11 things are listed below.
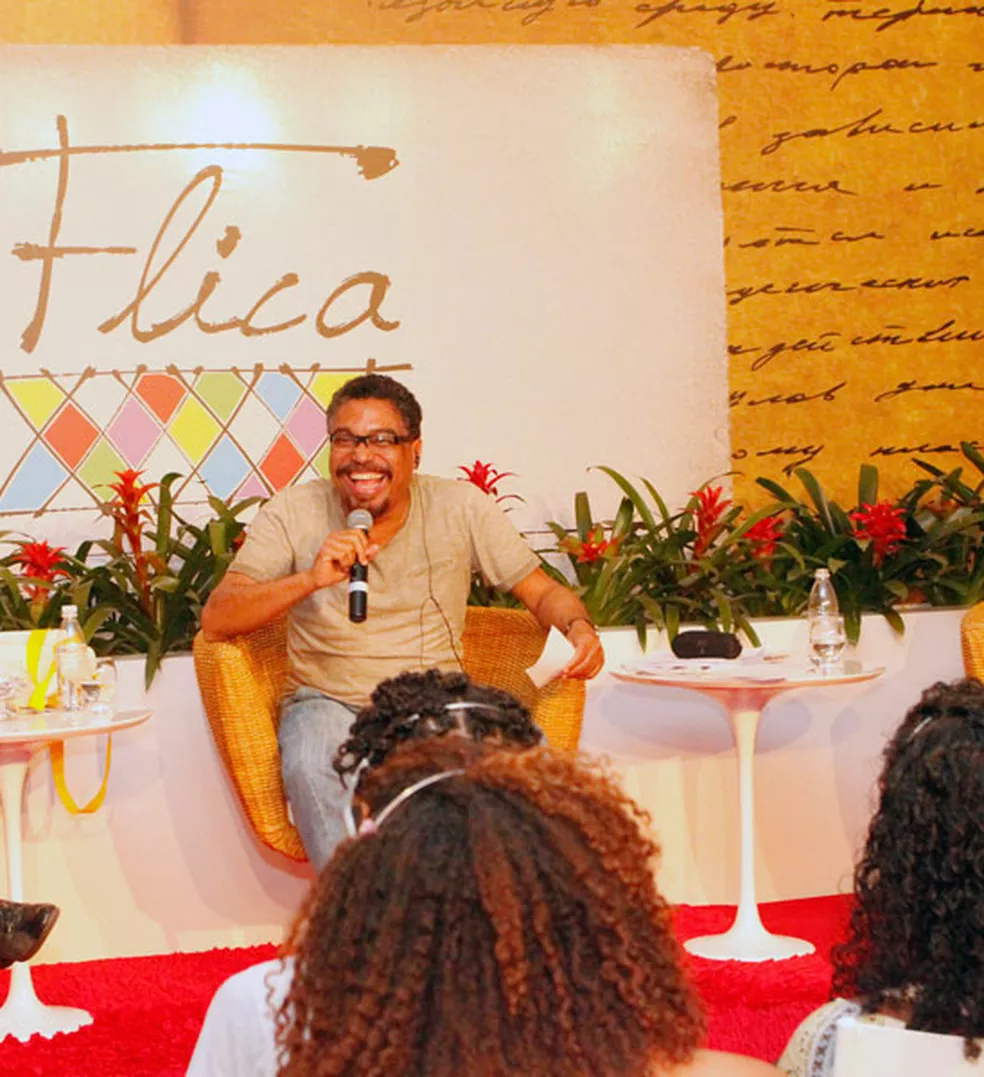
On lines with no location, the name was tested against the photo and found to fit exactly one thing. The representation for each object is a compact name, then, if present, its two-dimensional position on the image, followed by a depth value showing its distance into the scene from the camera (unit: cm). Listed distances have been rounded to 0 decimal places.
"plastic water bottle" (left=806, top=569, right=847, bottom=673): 379
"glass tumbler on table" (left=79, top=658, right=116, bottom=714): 351
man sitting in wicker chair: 362
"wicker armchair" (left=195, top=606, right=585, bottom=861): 359
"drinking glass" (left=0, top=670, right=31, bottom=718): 349
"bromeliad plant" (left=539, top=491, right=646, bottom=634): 450
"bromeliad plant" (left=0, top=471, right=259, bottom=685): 424
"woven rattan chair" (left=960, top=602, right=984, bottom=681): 400
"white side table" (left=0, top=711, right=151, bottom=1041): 339
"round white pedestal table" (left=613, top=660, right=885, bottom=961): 368
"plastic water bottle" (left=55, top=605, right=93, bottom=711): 350
